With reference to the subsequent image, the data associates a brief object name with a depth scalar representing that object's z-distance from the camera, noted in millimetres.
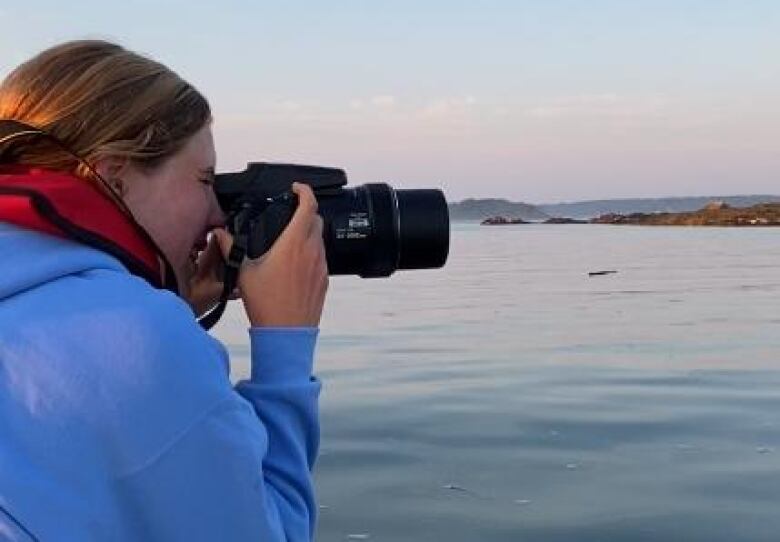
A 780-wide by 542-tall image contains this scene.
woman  1363
